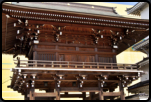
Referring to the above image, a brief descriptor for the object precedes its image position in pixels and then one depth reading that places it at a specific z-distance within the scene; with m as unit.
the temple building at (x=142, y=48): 16.57
